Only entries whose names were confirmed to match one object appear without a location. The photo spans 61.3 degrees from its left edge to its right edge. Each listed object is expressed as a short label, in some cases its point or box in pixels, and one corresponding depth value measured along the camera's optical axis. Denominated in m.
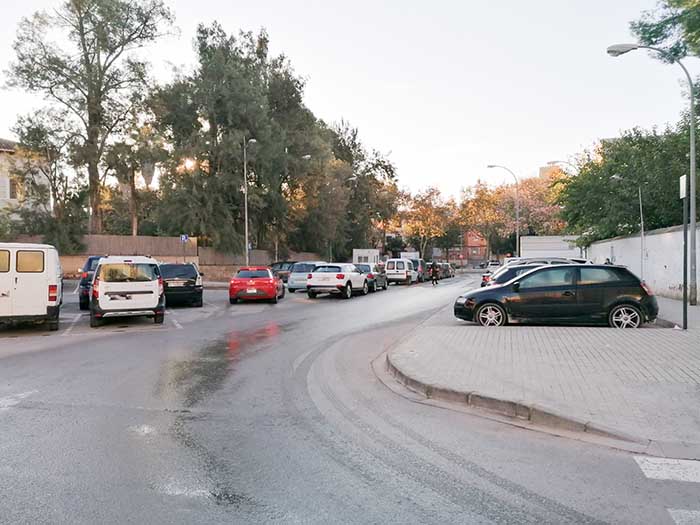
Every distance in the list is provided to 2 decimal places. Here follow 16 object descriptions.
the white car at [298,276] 31.38
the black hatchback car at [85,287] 20.14
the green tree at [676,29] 19.25
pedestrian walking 36.84
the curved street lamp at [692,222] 17.67
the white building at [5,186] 51.69
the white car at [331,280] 25.72
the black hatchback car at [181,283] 21.12
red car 22.91
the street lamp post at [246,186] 38.50
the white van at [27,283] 13.25
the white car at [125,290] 14.87
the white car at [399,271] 40.62
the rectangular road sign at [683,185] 11.66
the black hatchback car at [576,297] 13.46
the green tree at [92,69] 38.12
